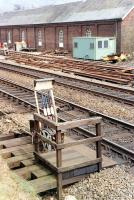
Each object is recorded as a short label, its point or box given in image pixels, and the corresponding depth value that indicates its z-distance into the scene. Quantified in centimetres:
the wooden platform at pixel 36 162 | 773
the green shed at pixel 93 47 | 3309
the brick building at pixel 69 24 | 3688
